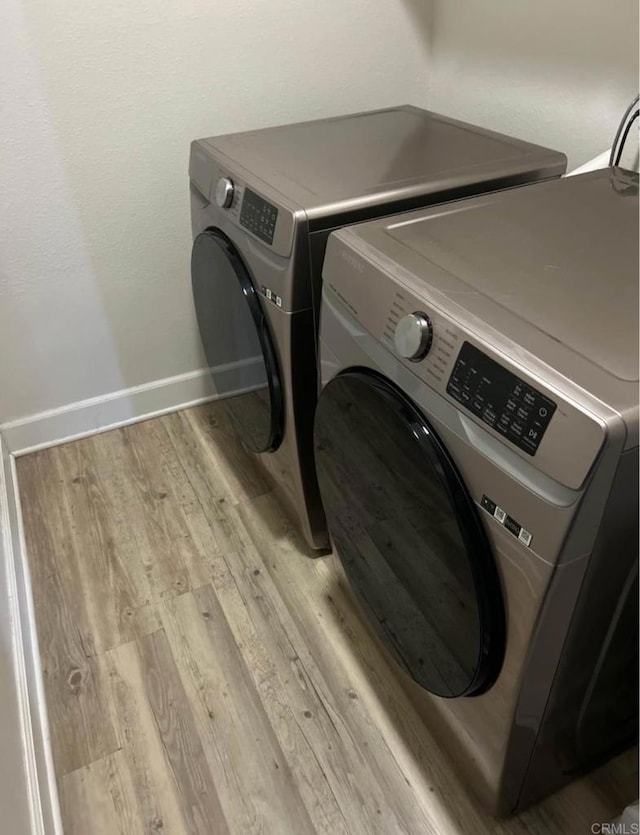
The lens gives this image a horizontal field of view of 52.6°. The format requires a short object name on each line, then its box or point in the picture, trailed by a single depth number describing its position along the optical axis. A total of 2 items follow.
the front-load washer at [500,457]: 0.65
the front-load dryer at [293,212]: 1.11
